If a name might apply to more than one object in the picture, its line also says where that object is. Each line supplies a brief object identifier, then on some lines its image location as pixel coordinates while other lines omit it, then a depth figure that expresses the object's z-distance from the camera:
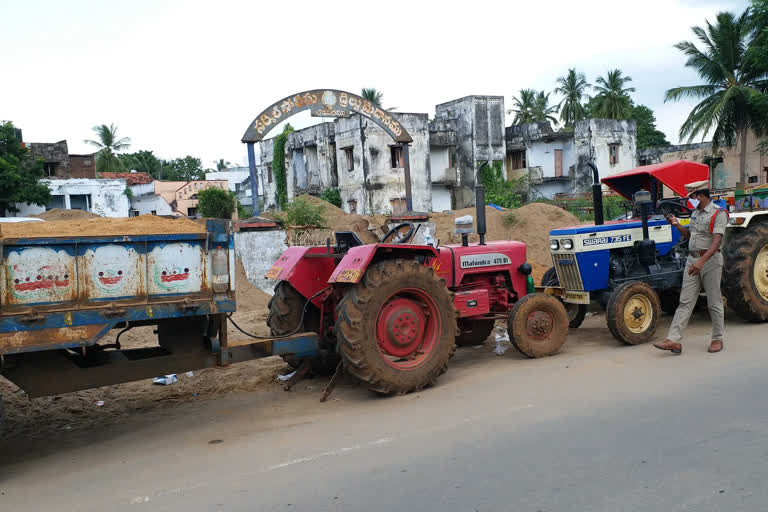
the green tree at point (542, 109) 52.09
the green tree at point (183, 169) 65.69
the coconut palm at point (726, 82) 30.22
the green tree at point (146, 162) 62.41
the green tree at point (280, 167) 39.91
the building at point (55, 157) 37.78
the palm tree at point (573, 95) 50.81
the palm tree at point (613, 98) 48.16
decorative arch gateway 13.34
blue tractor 7.46
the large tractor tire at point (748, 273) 7.95
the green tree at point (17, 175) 26.23
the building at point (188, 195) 44.09
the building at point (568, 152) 40.97
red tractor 5.85
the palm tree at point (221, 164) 80.38
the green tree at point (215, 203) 33.50
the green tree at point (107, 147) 50.41
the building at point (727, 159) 34.38
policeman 6.71
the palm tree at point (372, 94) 49.59
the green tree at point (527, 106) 52.47
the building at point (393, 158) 33.28
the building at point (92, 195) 35.94
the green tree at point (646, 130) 58.47
